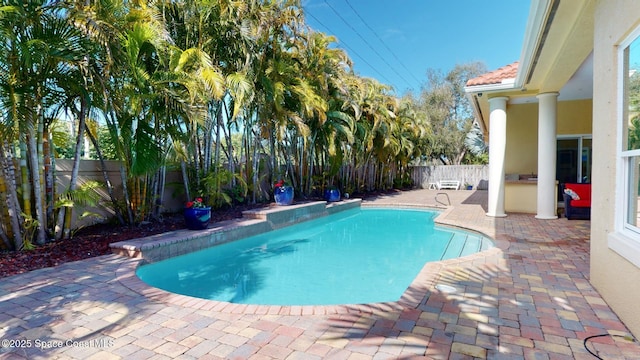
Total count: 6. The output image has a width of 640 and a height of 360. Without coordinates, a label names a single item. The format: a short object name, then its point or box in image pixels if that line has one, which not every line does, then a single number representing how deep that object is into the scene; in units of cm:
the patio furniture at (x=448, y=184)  2492
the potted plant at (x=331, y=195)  1509
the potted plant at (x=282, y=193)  1183
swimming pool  540
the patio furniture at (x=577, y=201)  920
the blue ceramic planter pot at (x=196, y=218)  785
